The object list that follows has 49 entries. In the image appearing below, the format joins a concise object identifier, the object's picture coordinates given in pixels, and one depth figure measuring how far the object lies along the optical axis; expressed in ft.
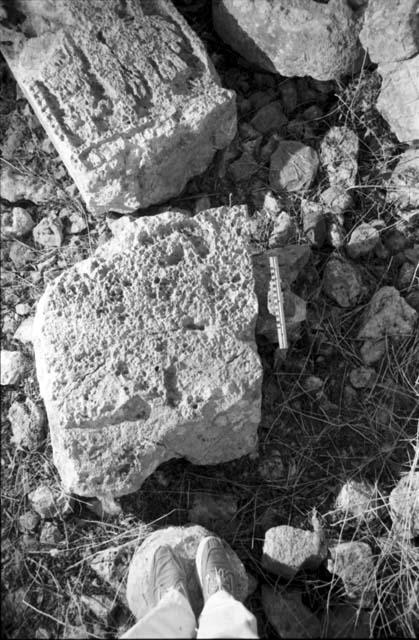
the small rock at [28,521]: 9.02
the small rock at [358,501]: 9.17
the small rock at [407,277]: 9.87
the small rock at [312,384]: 9.56
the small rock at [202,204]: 10.00
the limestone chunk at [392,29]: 9.52
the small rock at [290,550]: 8.77
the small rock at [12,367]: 9.30
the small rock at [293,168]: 10.18
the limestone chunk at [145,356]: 8.16
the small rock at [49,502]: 9.03
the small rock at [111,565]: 8.88
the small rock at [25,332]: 9.42
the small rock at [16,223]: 9.88
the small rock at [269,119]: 10.37
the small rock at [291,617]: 8.55
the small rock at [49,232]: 9.84
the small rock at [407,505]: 9.07
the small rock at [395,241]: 10.08
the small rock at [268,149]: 10.32
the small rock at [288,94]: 10.44
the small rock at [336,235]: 9.91
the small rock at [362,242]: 9.91
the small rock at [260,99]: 10.44
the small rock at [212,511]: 9.16
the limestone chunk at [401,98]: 9.82
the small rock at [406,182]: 10.18
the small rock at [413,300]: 9.84
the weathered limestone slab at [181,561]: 8.46
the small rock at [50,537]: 8.99
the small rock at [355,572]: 8.80
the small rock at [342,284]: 9.74
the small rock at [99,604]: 8.75
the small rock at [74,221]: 9.87
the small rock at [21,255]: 9.84
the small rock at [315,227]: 9.89
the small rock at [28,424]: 9.21
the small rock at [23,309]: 9.61
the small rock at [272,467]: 9.36
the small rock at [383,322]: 9.59
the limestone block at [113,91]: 9.01
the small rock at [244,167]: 10.20
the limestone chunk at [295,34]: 9.57
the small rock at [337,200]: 10.06
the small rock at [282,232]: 9.90
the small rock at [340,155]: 10.23
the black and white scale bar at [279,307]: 8.84
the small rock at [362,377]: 9.59
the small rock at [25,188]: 9.95
